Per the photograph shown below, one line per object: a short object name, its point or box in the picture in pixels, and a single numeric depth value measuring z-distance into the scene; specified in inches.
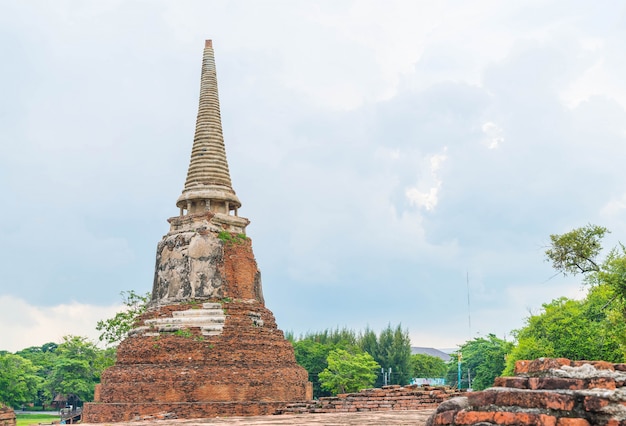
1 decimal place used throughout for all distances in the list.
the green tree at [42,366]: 2369.1
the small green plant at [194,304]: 939.3
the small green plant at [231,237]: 1006.4
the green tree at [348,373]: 1637.6
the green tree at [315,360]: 1849.2
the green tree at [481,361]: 1868.8
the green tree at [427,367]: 2418.8
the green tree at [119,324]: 1491.1
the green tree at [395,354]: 1940.2
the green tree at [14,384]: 1891.0
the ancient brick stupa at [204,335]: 862.5
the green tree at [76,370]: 2066.9
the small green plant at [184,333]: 900.6
